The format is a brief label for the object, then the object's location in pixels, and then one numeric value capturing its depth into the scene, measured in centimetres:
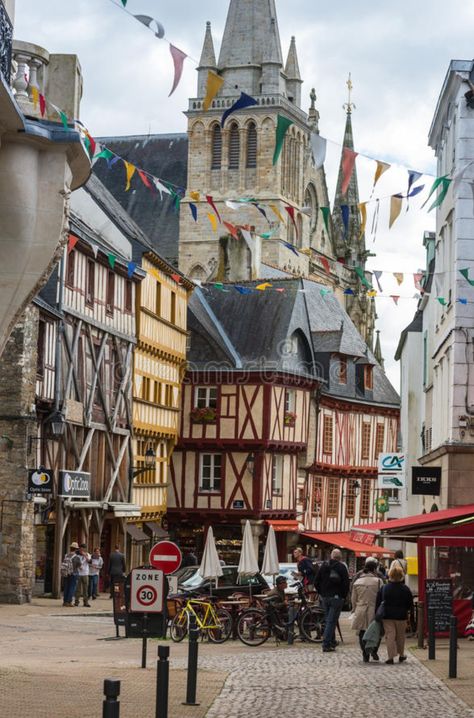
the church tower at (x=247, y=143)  8006
